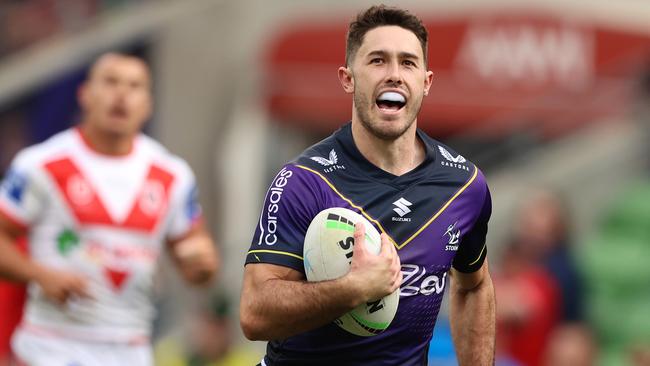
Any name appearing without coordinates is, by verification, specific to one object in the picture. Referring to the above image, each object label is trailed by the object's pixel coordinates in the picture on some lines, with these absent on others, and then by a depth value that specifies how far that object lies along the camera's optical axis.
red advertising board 33.75
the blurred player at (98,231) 16.19
